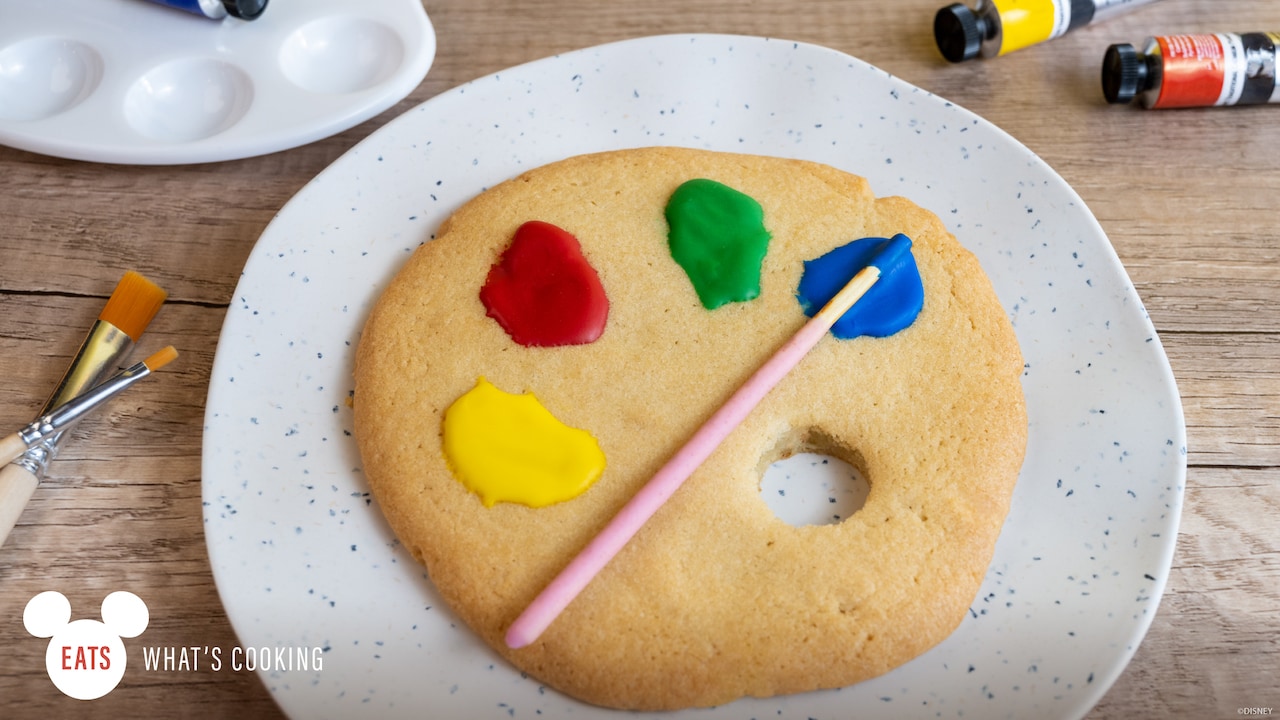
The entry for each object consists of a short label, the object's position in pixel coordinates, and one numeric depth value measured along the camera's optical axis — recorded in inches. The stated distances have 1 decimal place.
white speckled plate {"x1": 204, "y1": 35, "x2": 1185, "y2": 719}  17.1
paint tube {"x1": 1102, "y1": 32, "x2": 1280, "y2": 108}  21.1
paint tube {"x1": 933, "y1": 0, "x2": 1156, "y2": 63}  21.5
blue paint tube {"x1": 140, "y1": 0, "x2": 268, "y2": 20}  20.9
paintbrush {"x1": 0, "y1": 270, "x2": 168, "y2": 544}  17.8
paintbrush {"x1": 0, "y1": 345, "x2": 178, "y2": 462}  17.8
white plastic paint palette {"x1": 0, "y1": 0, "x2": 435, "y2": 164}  20.2
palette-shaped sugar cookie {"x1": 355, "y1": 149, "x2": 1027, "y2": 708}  16.9
